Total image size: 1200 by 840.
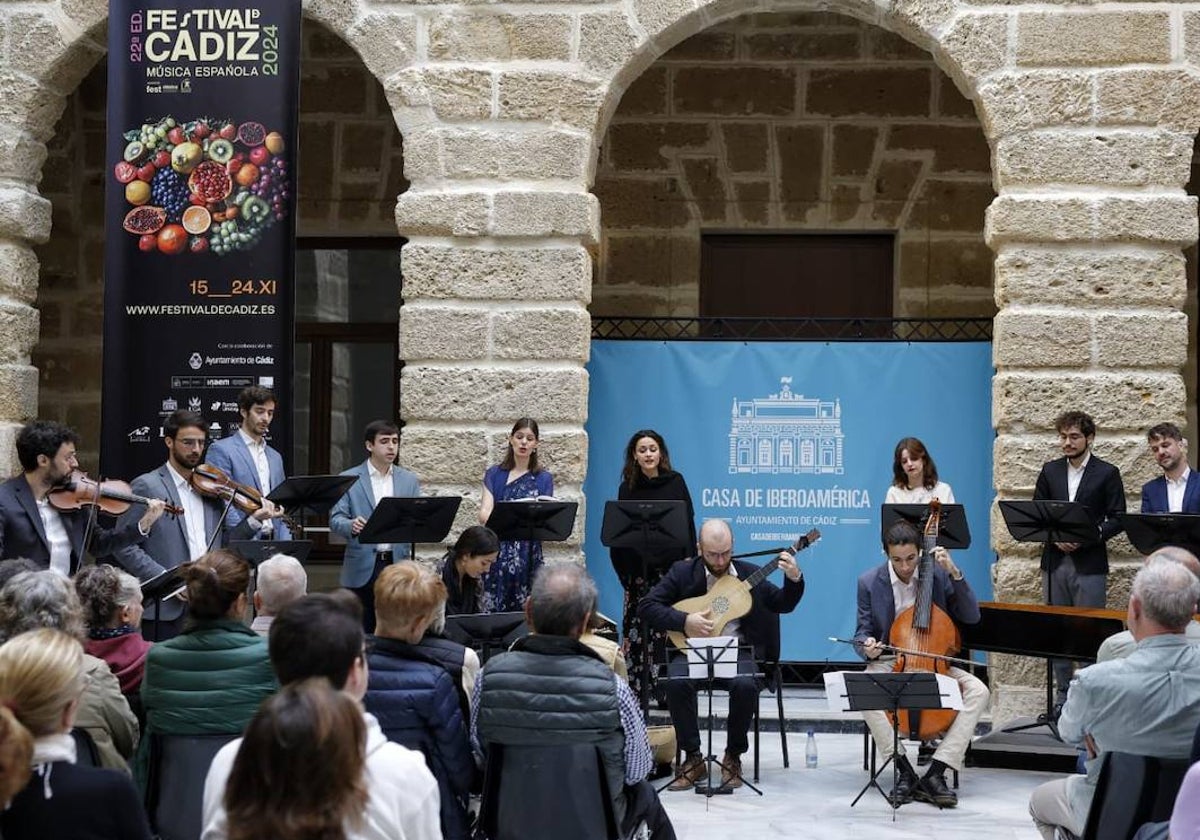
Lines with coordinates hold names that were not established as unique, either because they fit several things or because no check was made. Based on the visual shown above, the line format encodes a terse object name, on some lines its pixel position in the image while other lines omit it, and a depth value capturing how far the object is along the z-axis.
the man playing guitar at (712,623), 7.96
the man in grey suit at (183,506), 7.95
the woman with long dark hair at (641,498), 9.23
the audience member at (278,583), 5.48
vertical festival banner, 9.09
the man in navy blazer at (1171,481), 8.58
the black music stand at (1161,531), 7.95
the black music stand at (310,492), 7.85
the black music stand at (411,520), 8.16
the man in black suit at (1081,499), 8.67
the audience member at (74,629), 4.79
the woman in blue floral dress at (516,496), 8.85
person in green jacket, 5.12
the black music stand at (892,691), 7.26
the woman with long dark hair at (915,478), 9.11
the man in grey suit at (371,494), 8.87
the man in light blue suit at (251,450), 8.44
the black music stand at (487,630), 7.02
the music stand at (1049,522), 8.38
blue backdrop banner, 10.19
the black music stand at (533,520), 8.29
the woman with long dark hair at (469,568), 8.08
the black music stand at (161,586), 6.73
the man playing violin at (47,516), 7.59
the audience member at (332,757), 2.98
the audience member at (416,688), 5.09
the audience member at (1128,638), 5.30
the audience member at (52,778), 3.43
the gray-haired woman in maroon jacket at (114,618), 5.51
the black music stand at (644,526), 8.41
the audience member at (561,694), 5.13
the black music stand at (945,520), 8.32
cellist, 7.83
